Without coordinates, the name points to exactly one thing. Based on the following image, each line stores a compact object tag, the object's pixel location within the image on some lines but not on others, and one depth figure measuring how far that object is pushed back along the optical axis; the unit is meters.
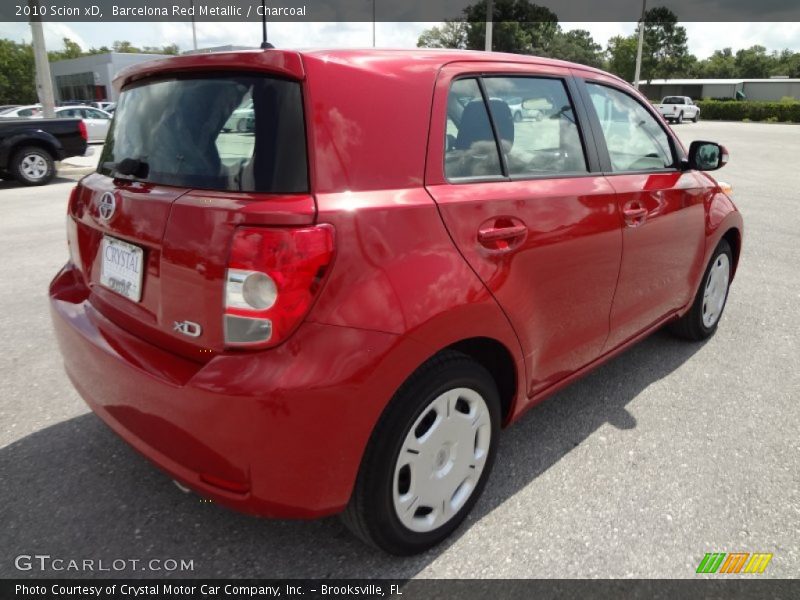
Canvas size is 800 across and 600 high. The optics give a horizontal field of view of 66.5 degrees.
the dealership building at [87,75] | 52.03
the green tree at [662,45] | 68.75
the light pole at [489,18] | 23.23
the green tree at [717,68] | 106.81
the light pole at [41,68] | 14.34
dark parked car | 11.27
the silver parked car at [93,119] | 21.33
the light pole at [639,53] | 40.42
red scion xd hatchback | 1.73
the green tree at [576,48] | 80.12
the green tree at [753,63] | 105.69
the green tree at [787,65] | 101.03
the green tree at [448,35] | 62.88
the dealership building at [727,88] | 74.94
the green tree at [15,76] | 63.00
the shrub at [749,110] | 48.69
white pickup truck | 41.47
